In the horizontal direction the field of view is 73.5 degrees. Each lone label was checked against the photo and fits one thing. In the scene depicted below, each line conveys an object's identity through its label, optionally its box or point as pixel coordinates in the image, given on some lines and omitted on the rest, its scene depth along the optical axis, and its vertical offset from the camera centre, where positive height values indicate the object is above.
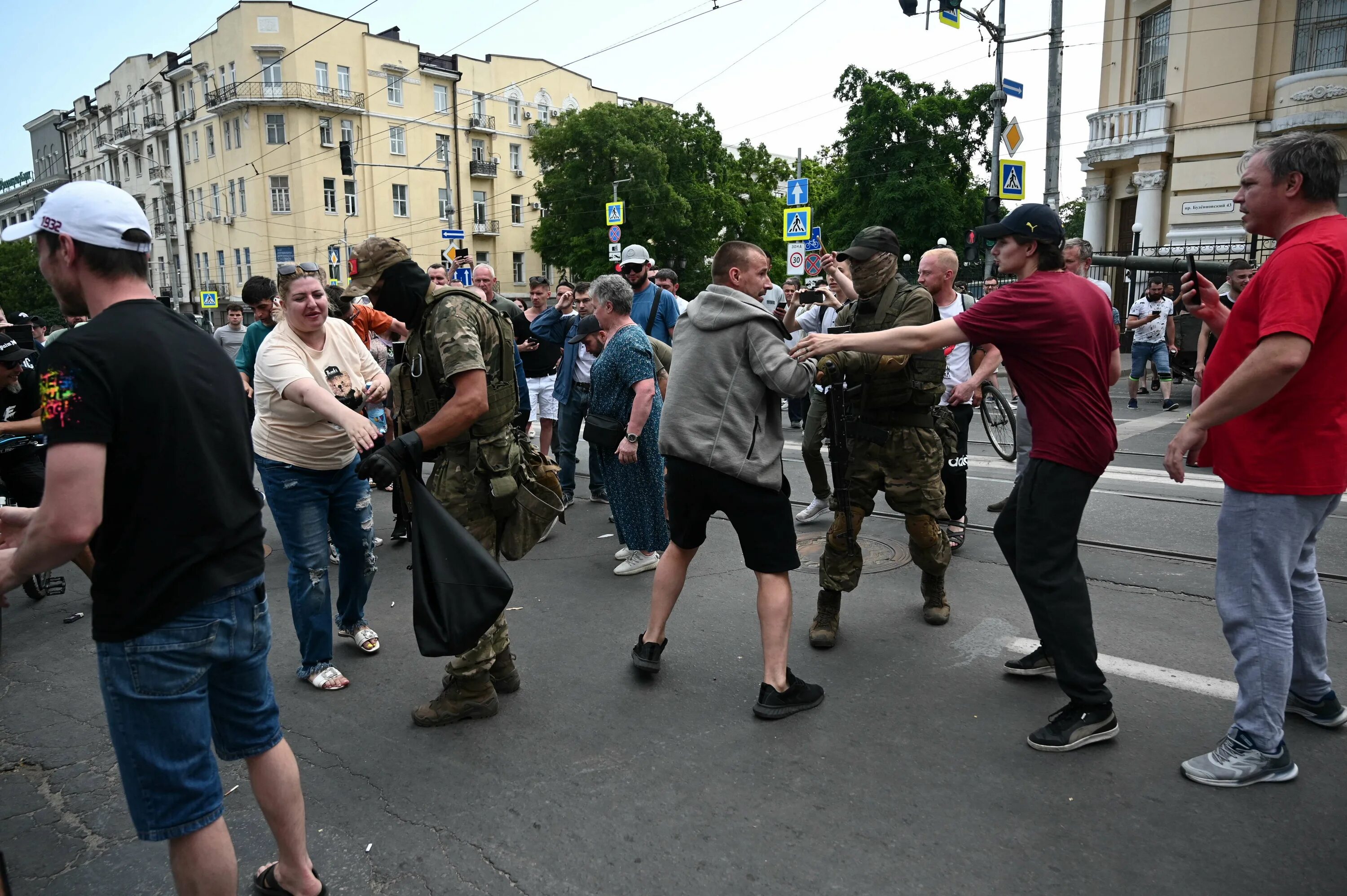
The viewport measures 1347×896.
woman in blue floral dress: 5.66 -0.88
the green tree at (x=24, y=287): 52.12 +0.30
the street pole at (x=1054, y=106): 18.22 +3.63
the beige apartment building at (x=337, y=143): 50.22 +8.69
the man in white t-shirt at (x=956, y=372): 5.71 -0.59
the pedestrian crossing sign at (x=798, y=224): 17.97 +1.28
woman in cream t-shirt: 4.13 -0.75
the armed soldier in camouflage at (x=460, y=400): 3.47 -0.43
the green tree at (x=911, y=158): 38.47 +5.69
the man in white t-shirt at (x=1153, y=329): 13.77 -0.62
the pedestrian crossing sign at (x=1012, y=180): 16.27 +1.95
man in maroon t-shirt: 3.37 -0.45
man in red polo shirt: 2.88 -0.47
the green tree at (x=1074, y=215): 67.31 +5.81
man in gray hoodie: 3.75 -0.58
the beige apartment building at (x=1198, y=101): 20.33 +4.39
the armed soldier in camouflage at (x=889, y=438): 4.55 -0.77
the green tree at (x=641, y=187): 46.69 +5.37
